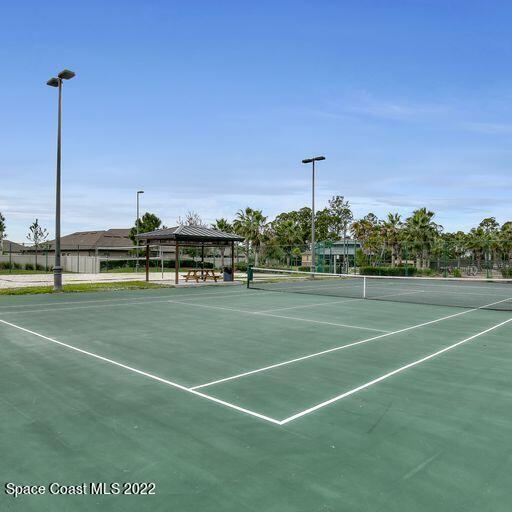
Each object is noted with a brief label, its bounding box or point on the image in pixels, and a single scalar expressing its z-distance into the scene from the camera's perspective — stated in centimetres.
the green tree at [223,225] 6006
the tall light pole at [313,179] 3168
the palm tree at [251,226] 5888
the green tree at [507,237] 4467
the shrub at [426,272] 4250
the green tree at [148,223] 5617
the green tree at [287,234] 6316
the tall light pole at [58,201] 2111
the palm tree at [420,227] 5484
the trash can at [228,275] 2941
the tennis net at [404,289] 2006
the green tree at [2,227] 6034
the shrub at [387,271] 4200
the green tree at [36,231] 7106
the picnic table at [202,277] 2834
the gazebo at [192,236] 2686
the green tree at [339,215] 9206
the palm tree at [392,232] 6088
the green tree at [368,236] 6438
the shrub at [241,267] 4838
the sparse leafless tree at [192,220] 6781
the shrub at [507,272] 3900
